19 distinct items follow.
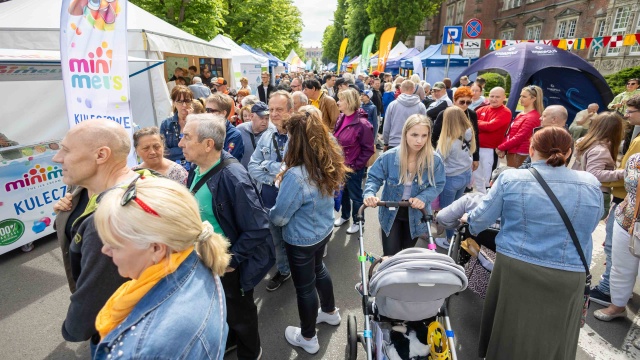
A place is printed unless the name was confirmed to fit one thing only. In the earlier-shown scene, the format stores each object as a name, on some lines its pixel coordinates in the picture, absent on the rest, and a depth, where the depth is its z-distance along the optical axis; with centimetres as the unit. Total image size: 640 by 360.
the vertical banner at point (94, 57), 331
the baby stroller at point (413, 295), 189
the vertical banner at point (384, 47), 1691
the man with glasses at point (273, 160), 341
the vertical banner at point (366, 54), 2050
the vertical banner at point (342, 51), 2367
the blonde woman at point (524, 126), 493
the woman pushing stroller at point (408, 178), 303
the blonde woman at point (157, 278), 107
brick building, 1980
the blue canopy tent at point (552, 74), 832
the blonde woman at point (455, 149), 407
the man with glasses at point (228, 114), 383
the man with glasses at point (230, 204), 217
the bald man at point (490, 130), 530
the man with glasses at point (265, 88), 1007
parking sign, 967
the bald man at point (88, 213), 157
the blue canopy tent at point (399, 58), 1959
